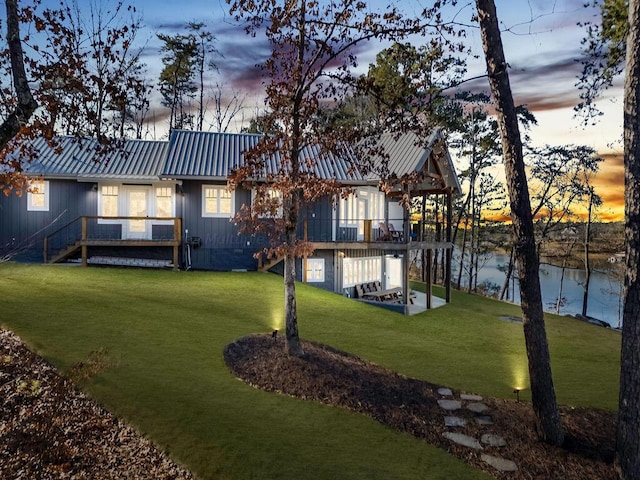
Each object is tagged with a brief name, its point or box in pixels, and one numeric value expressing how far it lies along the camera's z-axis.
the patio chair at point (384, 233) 19.31
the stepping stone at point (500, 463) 5.69
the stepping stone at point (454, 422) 6.86
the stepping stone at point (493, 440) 6.31
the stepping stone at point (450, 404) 7.51
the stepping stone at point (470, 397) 7.98
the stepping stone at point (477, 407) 7.46
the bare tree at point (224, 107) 35.88
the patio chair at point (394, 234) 20.05
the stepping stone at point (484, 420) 7.00
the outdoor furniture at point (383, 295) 20.25
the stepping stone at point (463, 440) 6.21
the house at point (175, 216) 18.30
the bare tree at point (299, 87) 8.10
